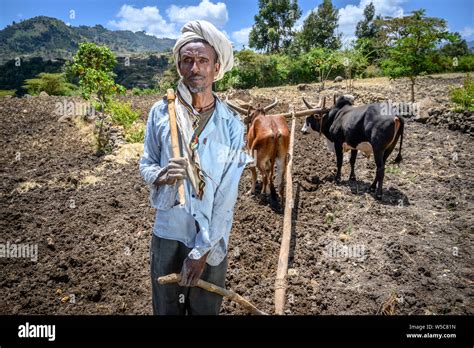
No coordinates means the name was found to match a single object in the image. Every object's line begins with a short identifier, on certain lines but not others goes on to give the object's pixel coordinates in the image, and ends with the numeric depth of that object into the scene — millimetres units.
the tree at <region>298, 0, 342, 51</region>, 31844
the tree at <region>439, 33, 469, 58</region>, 16716
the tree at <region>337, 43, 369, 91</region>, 17578
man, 1988
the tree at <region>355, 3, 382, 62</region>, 35906
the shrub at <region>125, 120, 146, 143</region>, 8655
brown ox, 5457
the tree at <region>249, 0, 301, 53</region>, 31141
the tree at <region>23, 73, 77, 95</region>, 21656
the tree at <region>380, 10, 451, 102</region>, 10250
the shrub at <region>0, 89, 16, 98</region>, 19866
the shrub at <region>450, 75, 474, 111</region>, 9383
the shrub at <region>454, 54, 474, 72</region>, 17953
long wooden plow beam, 2686
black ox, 5730
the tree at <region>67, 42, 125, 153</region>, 7742
